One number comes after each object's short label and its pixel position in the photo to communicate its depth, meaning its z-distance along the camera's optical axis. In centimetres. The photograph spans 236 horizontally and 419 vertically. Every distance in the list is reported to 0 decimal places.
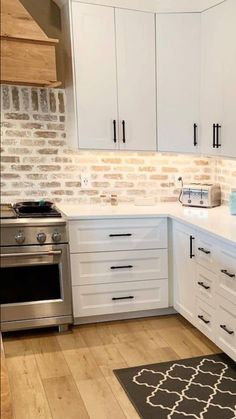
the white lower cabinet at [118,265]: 325
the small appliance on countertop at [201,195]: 352
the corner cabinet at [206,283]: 257
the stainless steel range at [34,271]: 307
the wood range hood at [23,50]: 298
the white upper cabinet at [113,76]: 324
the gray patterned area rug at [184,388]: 229
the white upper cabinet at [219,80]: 293
